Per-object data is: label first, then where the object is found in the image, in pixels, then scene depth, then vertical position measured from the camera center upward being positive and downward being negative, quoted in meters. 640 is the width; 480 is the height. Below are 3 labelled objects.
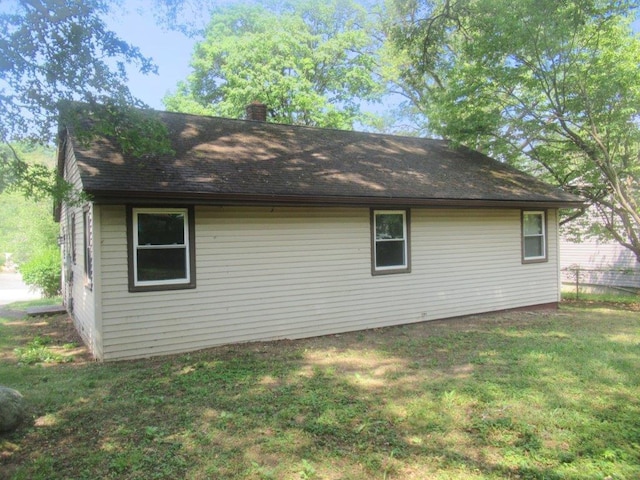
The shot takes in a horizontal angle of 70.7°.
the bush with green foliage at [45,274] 16.09 -0.88
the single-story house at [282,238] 6.95 +0.11
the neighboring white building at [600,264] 17.62 -1.05
